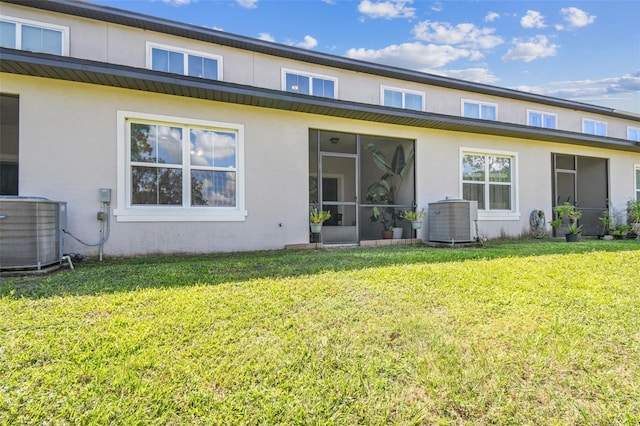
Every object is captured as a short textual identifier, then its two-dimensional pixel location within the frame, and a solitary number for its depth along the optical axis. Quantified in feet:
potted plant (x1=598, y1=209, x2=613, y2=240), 36.02
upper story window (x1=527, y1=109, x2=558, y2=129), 36.81
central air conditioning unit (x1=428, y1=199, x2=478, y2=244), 26.20
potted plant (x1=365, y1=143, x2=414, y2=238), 30.94
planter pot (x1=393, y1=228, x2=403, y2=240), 30.22
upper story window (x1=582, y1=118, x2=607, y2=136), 40.14
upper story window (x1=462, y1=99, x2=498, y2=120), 33.60
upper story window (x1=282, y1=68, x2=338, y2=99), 26.81
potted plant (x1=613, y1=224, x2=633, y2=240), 34.63
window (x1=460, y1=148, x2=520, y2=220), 31.53
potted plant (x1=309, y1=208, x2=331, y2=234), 25.02
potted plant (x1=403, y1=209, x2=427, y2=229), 28.40
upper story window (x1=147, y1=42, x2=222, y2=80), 22.93
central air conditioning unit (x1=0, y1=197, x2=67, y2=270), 14.26
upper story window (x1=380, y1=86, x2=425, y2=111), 30.19
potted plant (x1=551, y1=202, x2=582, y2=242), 30.30
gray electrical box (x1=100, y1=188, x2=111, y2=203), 19.35
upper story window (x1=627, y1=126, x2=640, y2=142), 43.91
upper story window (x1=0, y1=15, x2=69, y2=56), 19.62
